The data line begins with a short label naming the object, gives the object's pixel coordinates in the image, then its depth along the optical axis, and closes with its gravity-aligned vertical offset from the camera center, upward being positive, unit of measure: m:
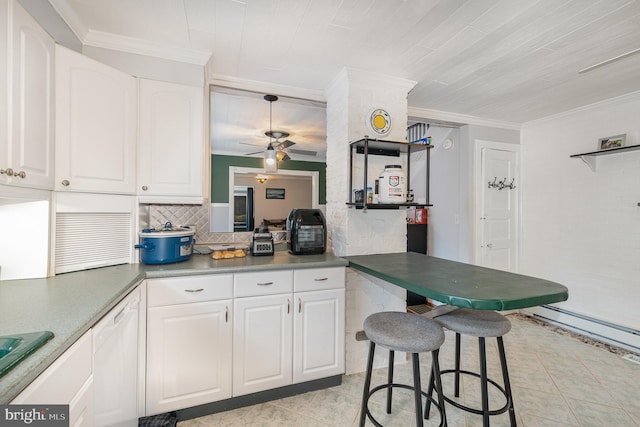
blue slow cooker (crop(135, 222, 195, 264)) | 1.80 -0.20
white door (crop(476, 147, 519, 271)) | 3.31 +0.06
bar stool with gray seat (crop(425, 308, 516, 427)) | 1.47 -0.60
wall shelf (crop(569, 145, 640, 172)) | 2.70 +0.61
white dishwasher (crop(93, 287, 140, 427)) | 1.17 -0.70
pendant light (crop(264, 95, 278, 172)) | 3.05 +0.58
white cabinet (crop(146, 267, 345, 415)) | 1.62 -0.74
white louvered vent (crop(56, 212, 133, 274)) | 1.60 -0.16
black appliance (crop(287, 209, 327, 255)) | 2.20 -0.14
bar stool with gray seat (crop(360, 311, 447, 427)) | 1.32 -0.59
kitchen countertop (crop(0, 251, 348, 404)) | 0.74 -0.35
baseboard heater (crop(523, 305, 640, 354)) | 2.62 -1.14
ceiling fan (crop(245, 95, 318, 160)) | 3.31 +0.86
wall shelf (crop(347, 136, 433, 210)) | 2.10 +0.52
